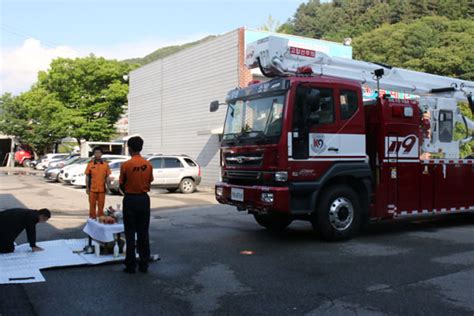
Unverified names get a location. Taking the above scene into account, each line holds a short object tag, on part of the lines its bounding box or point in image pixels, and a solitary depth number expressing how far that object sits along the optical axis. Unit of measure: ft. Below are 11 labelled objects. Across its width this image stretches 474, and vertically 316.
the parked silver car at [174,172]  66.08
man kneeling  24.18
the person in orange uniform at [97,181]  34.40
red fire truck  26.91
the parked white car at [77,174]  75.00
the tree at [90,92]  140.87
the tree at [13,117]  164.25
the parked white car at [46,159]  122.62
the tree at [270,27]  146.16
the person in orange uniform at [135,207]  21.42
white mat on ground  20.31
